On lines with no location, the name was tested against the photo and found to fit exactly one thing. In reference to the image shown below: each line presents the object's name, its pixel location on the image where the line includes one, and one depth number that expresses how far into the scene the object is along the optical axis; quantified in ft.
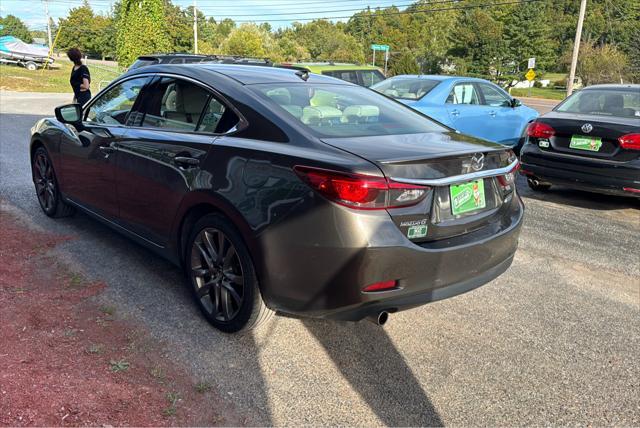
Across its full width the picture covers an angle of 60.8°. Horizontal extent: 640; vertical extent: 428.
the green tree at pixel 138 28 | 85.35
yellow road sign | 118.49
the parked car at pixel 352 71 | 37.73
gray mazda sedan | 8.93
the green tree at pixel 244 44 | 175.63
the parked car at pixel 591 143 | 20.52
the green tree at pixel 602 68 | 154.40
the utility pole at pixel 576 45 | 83.87
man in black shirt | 34.47
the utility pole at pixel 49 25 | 198.13
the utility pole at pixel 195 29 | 133.59
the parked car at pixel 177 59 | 33.53
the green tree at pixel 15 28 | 319.68
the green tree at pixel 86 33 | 252.83
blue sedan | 27.76
